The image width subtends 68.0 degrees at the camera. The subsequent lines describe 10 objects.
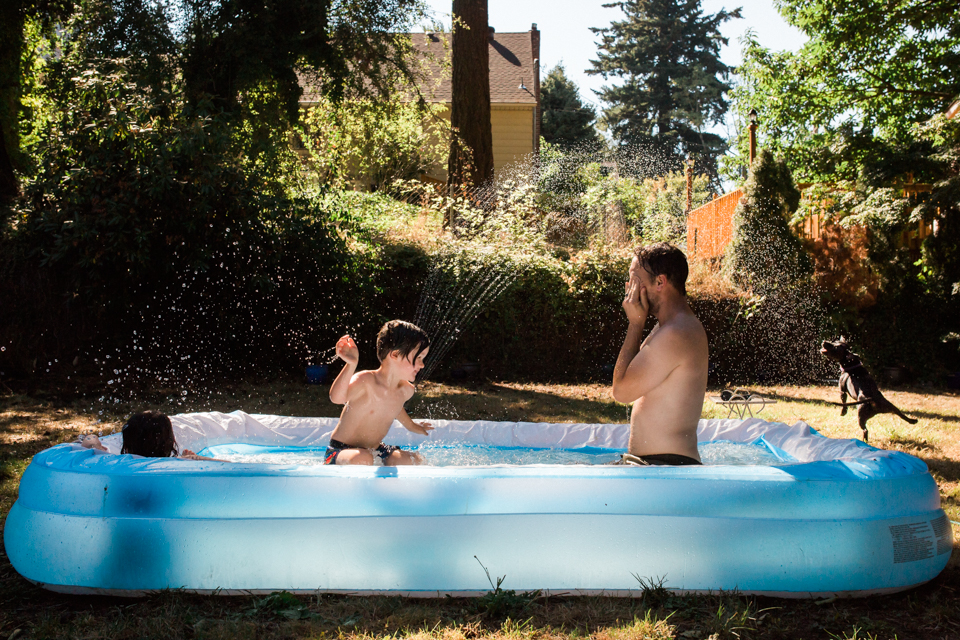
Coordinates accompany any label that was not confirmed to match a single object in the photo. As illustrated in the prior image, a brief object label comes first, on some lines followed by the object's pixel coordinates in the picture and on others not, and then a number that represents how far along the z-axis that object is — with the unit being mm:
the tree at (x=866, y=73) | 12227
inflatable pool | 2848
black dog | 5535
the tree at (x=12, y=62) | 9250
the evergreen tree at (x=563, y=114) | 32000
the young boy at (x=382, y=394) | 4066
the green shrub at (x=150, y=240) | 8250
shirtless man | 3410
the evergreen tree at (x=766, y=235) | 10547
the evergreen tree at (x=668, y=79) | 34531
